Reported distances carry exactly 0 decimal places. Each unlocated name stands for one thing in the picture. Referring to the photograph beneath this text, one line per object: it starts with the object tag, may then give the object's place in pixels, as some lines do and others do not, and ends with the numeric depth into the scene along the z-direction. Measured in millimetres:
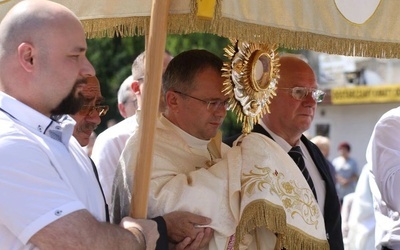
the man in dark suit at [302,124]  8547
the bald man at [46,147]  4789
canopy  5766
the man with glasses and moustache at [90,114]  7805
